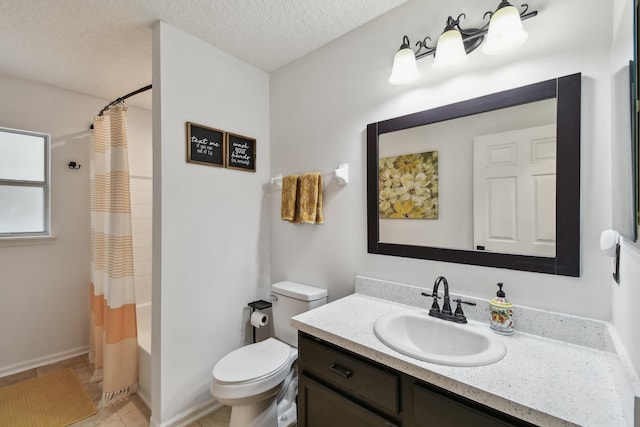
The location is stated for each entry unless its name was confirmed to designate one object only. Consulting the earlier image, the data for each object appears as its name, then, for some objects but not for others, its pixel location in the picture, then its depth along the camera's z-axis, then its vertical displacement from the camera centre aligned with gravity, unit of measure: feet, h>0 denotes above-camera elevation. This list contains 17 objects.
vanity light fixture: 3.62 +2.48
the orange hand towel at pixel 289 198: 6.52 +0.32
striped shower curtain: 6.35 -1.55
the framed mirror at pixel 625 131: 2.11 +0.75
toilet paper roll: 6.59 -2.55
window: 7.59 +0.80
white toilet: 4.69 -2.83
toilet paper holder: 6.83 -2.32
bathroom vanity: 2.46 -1.68
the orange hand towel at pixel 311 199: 6.19 +0.28
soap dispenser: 3.74 -1.41
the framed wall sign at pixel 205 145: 5.85 +1.47
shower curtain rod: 6.43 +2.78
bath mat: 5.80 -4.34
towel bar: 5.82 +0.81
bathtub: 6.28 -3.59
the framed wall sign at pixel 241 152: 6.64 +1.46
